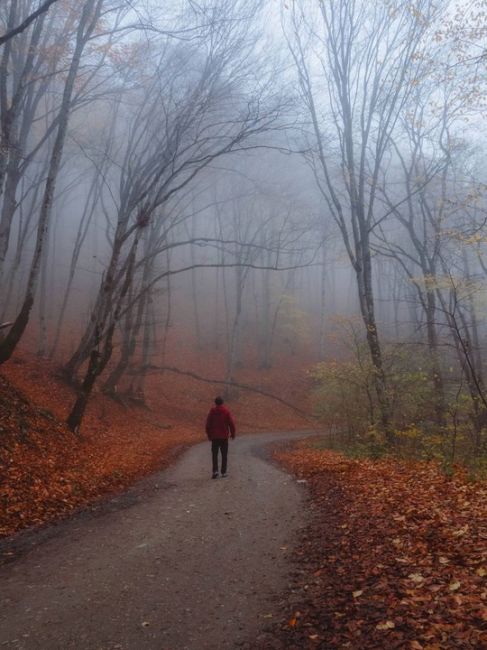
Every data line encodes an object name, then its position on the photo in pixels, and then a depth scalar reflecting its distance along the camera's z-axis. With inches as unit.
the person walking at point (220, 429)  379.2
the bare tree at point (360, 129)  464.1
